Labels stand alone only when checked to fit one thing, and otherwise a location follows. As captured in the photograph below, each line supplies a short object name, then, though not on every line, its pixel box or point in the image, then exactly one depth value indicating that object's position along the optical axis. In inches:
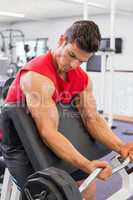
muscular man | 58.6
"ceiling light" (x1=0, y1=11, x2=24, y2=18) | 291.5
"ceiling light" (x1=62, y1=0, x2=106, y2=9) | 218.5
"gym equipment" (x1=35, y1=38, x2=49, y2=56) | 321.1
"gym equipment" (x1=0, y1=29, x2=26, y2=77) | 361.1
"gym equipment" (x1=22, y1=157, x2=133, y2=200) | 42.5
